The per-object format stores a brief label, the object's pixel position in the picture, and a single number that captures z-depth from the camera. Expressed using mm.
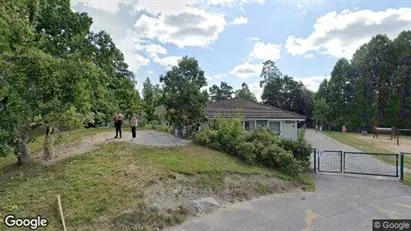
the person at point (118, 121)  17328
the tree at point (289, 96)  73562
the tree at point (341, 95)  60188
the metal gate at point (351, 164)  14766
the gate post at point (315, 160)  14964
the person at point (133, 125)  17219
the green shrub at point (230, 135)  14617
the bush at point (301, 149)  14719
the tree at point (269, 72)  78188
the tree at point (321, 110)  61156
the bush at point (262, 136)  14974
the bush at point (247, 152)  13755
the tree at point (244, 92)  83944
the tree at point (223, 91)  86912
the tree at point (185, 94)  20047
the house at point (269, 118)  26984
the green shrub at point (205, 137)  15375
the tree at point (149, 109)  25961
